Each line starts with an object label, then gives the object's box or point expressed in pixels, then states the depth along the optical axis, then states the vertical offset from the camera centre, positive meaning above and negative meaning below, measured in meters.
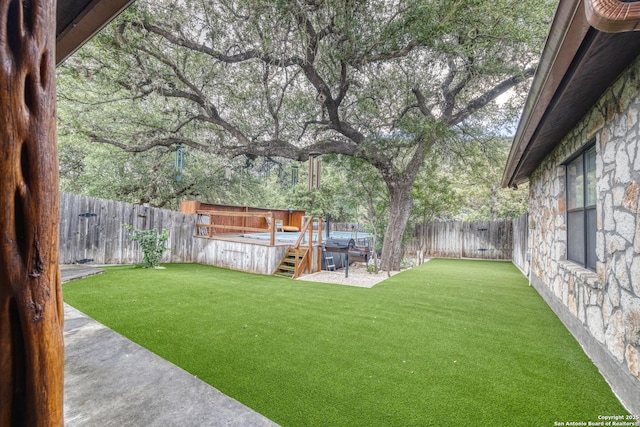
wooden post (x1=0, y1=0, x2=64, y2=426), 0.72 -0.03
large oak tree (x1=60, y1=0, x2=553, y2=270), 5.14 +3.24
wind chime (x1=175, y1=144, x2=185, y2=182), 7.62 +1.59
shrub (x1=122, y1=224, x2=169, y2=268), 7.24 -0.67
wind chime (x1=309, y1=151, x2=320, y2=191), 7.67 +1.32
